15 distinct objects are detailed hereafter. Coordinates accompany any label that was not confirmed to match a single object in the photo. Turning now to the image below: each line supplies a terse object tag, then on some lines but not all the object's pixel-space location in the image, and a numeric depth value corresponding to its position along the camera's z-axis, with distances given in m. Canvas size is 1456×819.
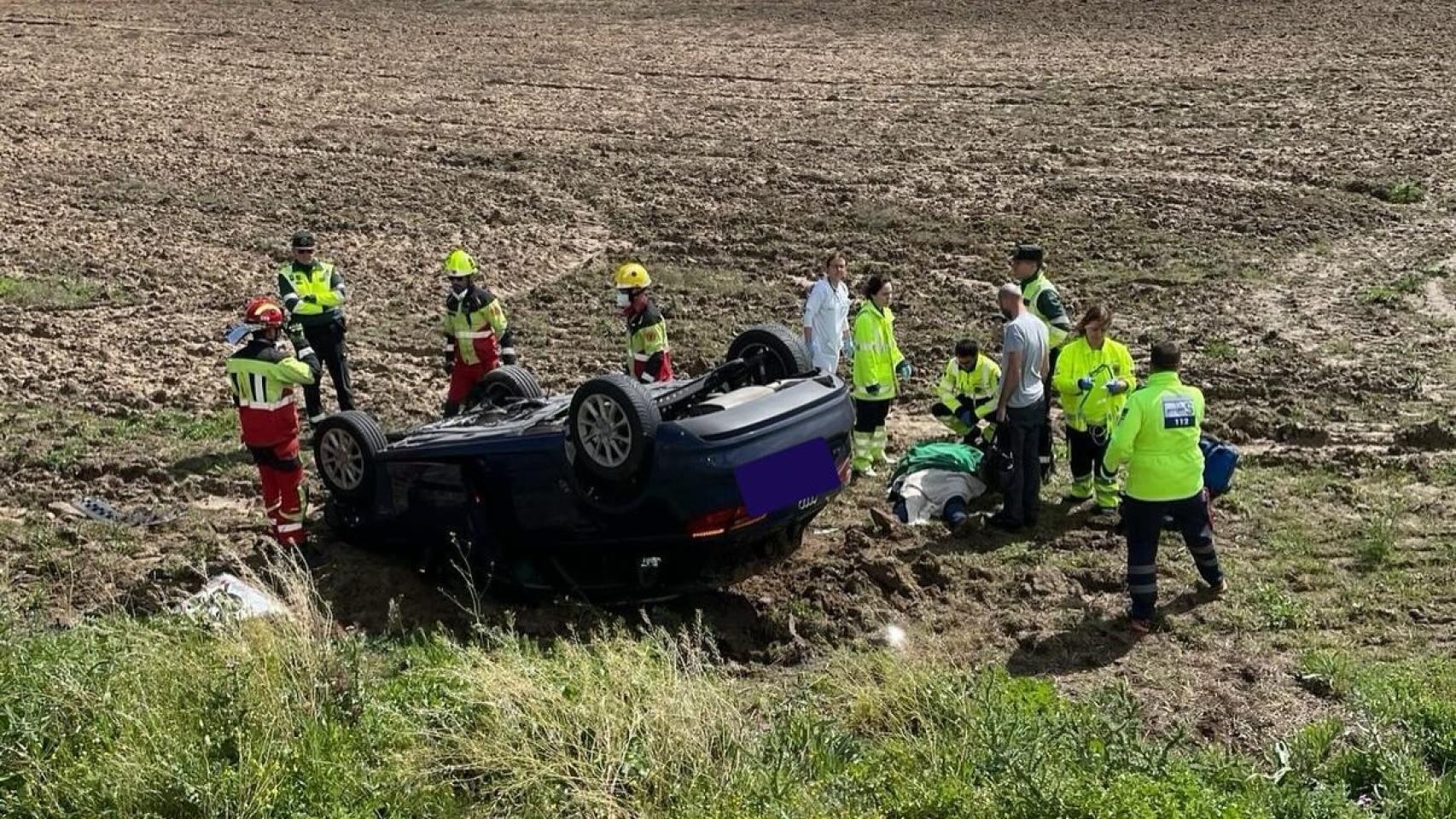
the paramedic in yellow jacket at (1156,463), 8.04
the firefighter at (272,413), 9.38
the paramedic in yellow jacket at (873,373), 10.99
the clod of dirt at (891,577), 8.60
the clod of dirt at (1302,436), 11.15
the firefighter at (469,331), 11.68
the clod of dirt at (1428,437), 10.82
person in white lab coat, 11.48
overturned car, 7.43
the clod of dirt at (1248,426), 11.32
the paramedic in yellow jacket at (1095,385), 9.90
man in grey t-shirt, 9.59
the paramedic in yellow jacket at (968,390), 10.44
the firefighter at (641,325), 10.73
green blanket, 10.20
